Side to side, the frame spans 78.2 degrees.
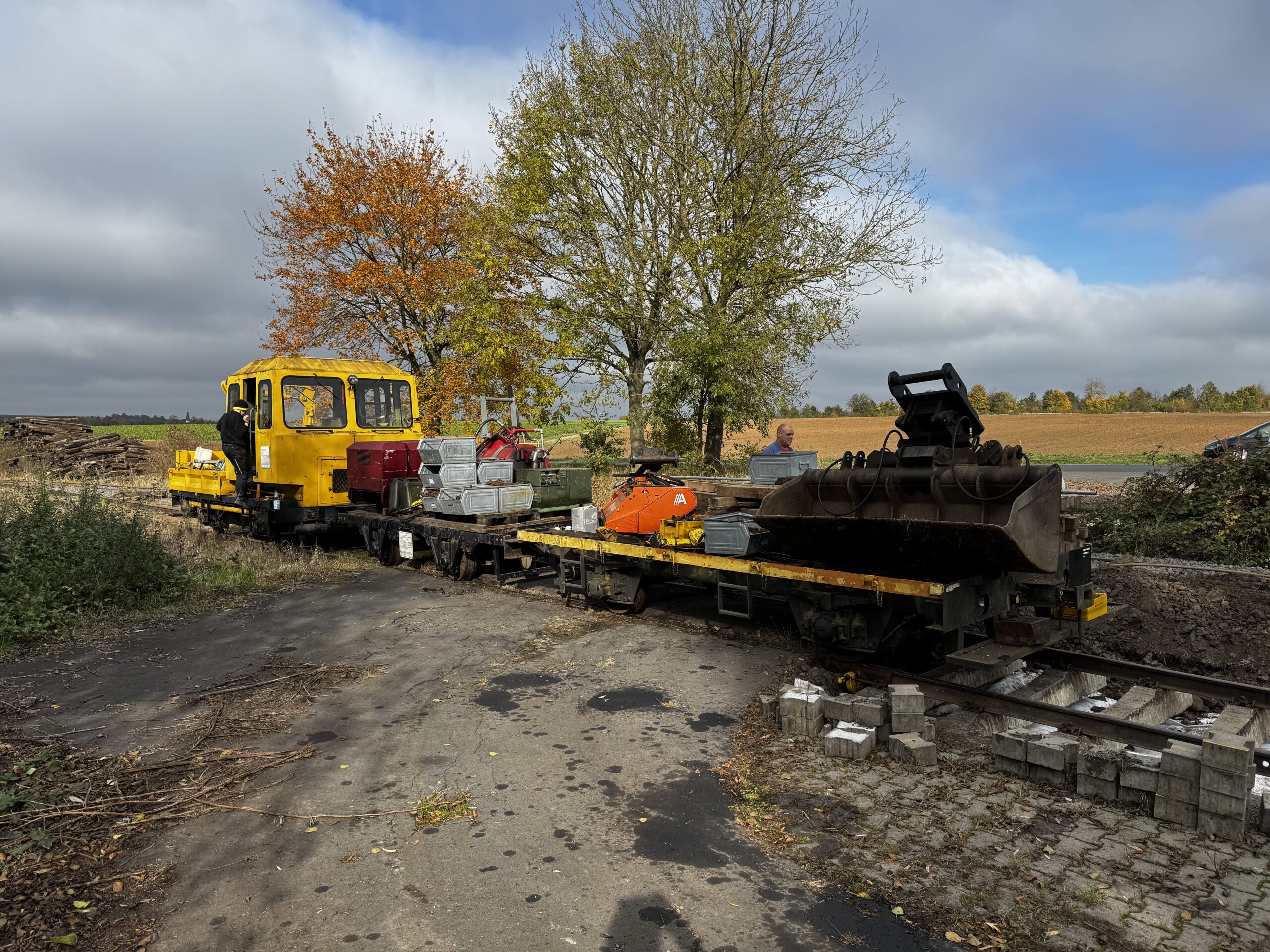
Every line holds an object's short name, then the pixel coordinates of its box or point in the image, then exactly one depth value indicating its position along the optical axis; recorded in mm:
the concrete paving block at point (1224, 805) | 3746
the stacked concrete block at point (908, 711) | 4922
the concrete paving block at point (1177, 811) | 3918
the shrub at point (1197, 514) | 10000
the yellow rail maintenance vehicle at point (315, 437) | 12336
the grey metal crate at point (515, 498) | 10602
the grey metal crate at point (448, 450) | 10734
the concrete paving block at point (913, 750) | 4691
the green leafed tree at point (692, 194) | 18094
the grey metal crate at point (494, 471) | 10906
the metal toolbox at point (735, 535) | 7215
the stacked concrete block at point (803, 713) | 5184
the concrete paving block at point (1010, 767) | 4512
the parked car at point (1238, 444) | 10758
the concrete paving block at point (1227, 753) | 3717
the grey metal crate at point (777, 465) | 8125
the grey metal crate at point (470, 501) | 10344
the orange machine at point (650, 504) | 8602
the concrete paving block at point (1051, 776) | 4363
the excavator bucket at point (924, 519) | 5344
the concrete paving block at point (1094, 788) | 4203
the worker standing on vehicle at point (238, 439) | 12977
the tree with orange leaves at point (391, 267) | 22250
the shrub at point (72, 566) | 8305
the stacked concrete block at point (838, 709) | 5156
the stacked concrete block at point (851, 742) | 4824
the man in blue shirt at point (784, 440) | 8742
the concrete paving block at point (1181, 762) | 3898
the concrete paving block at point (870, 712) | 5039
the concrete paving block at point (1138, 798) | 4086
